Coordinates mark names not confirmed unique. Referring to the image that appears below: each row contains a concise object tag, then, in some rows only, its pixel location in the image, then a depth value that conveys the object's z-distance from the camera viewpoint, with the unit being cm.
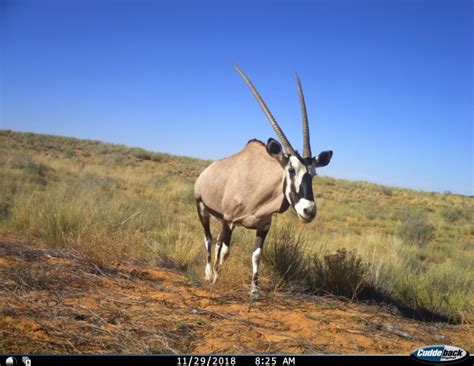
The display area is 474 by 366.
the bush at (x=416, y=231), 1289
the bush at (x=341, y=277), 494
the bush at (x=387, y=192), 3436
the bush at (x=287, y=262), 495
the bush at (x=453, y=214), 1983
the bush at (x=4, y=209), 760
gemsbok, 380
